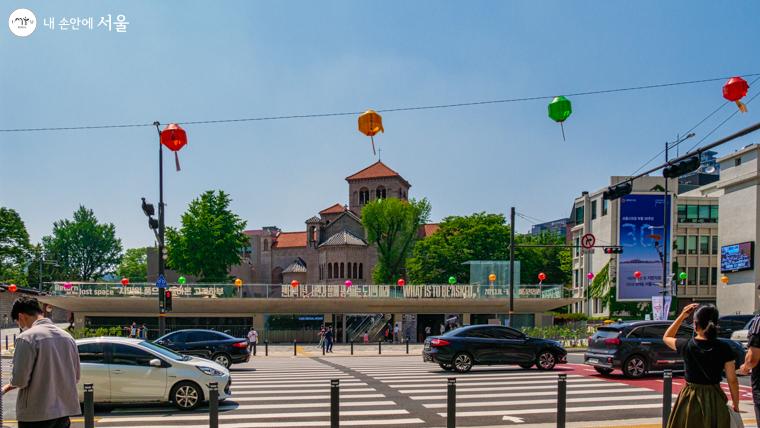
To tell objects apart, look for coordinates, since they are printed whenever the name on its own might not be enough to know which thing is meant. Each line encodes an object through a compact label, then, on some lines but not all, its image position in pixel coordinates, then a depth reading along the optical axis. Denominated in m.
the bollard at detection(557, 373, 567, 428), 9.71
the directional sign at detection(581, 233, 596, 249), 36.90
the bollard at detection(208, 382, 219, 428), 8.77
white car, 12.59
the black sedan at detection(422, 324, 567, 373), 20.02
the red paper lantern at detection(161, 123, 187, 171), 18.02
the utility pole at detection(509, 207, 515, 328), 34.06
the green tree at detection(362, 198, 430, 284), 80.69
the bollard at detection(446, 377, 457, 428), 8.91
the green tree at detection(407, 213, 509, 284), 71.81
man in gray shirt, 6.03
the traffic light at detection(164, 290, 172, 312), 26.66
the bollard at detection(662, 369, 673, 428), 10.21
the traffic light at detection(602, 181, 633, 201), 18.56
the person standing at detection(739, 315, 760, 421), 7.09
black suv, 17.83
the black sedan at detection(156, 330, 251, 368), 21.56
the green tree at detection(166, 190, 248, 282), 62.97
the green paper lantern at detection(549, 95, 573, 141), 15.38
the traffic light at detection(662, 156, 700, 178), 15.38
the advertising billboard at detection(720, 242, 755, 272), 53.44
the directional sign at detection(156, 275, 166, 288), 26.30
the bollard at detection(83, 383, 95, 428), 8.60
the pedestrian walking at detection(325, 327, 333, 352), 35.78
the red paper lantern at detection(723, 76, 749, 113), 13.48
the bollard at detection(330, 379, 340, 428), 9.05
